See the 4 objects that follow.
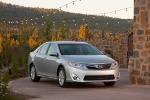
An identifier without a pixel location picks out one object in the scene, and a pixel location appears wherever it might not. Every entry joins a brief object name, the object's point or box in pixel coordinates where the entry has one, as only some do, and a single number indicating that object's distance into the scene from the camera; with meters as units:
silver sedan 14.34
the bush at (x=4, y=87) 11.27
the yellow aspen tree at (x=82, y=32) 74.75
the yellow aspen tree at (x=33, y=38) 86.24
